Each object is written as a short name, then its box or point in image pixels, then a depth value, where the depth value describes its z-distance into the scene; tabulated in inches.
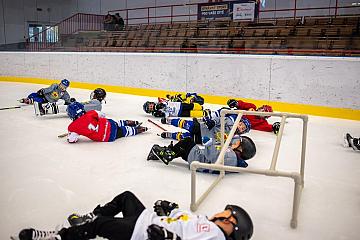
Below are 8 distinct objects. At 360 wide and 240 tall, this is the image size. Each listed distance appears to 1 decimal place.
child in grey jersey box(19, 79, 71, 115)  185.2
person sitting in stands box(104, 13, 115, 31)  368.2
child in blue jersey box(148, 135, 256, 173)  91.3
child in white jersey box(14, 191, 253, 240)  49.6
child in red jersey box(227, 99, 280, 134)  150.4
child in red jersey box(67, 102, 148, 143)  120.3
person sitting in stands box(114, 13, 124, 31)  399.8
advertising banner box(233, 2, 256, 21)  249.4
